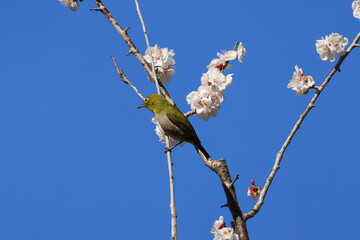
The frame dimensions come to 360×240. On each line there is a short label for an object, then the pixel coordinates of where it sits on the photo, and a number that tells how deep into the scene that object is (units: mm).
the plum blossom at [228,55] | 8281
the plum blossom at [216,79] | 7883
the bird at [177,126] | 8719
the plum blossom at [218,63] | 8347
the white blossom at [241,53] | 8328
